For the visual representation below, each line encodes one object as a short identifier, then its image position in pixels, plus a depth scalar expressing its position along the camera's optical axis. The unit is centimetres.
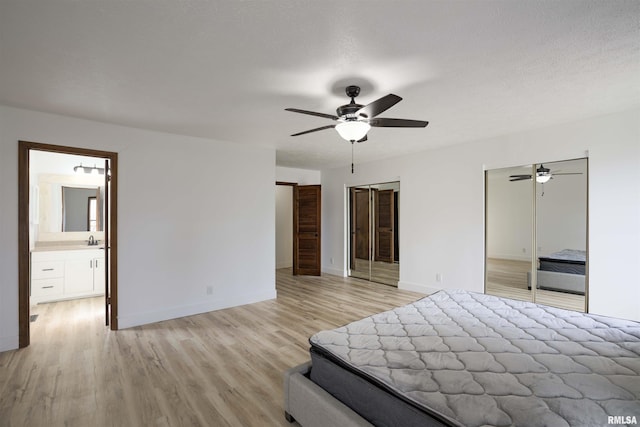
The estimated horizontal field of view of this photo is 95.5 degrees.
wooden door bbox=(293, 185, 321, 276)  655
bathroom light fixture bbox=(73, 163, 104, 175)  502
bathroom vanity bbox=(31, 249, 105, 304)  438
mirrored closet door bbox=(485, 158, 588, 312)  357
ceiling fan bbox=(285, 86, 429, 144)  232
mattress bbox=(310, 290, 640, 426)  120
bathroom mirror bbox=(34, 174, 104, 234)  480
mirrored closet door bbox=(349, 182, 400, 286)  582
